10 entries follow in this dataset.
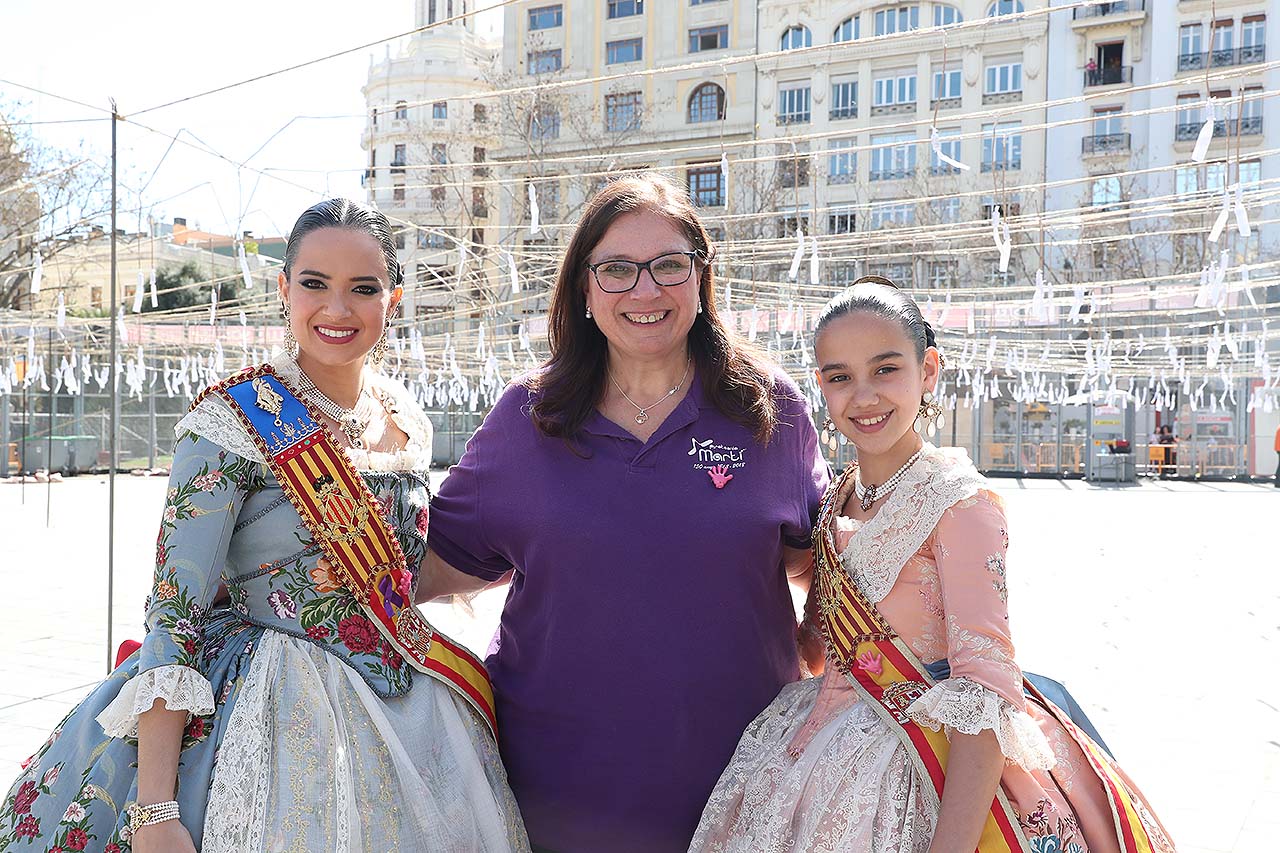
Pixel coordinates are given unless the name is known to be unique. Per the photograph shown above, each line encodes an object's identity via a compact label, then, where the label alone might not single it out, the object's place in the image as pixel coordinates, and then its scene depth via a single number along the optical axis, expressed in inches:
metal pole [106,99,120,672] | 153.6
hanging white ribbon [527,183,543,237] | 278.5
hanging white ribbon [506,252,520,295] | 344.2
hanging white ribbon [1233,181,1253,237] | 238.1
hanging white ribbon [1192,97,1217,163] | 213.6
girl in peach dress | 64.6
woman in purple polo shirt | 75.1
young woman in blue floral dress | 63.5
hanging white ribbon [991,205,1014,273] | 293.9
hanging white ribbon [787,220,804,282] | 317.4
